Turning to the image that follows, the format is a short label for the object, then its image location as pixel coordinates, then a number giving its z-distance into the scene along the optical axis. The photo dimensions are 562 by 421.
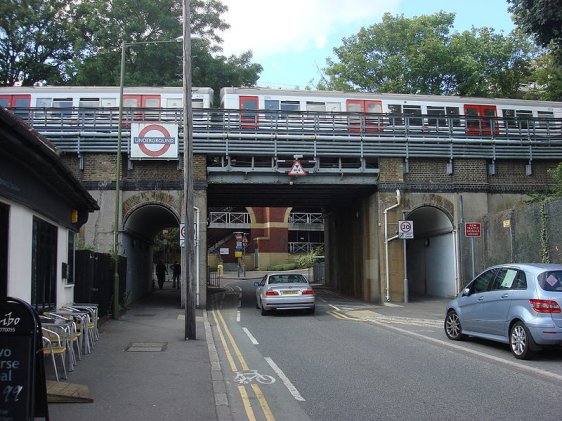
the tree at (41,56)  38.09
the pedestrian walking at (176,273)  33.44
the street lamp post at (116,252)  16.17
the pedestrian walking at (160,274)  33.94
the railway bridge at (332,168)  21.23
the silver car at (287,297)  17.52
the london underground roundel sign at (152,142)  20.95
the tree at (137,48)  38.75
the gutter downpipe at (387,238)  22.20
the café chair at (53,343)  7.62
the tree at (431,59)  40.16
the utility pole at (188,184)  12.45
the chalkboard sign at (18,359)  4.65
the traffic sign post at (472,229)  19.27
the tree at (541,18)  14.41
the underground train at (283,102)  23.42
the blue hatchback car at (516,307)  8.93
